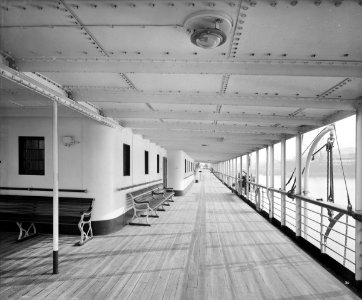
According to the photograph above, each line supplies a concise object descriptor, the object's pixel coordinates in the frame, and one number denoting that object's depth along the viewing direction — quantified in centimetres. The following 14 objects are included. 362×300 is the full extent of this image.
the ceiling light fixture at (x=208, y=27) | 156
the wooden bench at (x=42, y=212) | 473
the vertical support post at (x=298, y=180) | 502
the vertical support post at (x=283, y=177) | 605
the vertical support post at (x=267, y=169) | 853
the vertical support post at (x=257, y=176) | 839
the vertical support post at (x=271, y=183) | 693
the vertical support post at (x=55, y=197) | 338
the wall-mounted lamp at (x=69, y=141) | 513
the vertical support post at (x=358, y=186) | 322
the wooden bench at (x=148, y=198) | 643
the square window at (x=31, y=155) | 550
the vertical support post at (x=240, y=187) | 1199
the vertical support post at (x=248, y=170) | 1089
